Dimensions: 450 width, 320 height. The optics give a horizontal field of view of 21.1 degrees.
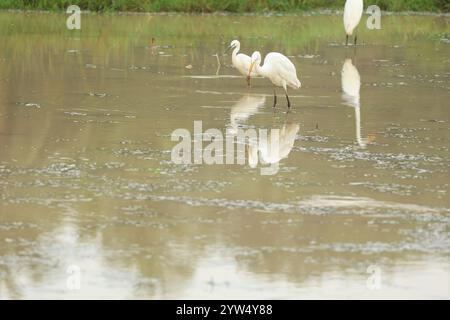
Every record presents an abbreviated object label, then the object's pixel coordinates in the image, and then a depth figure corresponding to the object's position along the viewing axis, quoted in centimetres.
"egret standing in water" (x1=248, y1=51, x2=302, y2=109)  1433
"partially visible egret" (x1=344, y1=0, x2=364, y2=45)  2297
